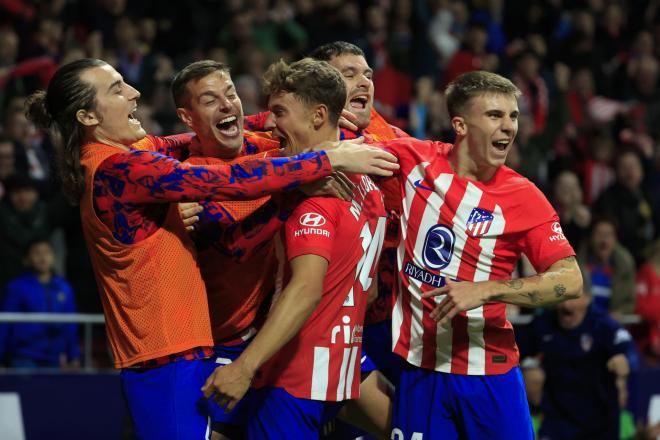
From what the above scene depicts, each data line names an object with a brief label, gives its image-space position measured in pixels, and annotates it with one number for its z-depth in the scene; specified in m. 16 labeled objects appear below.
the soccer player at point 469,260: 10.55
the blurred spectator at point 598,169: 25.56
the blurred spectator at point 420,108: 25.39
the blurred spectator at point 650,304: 21.44
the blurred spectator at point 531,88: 27.16
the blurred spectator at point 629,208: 24.22
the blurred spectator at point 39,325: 17.98
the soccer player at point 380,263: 12.14
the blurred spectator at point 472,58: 27.18
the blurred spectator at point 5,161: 19.61
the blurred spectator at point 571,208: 22.33
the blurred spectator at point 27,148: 20.00
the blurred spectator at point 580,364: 16.97
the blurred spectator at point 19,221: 18.73
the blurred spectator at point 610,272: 21.42
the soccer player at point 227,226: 10.49
